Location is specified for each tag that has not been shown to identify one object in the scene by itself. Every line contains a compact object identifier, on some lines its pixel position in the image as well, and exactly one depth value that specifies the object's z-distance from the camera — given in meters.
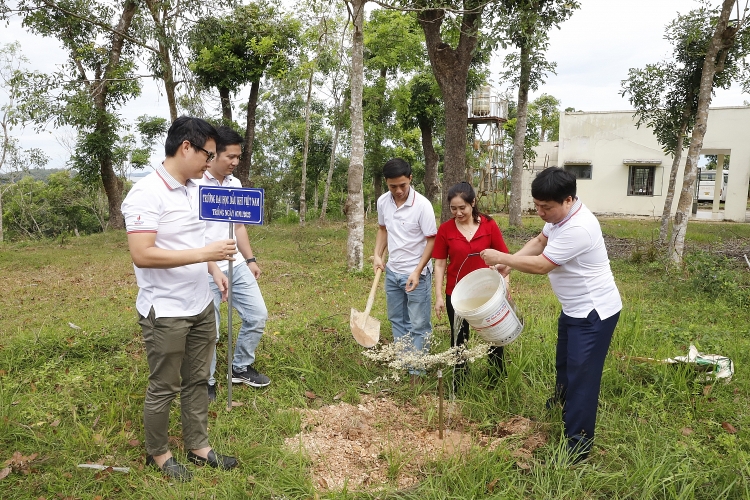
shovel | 3.98
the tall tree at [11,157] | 19.55
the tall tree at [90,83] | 12.30
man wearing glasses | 2.71
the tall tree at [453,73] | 9.20
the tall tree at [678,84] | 10.93
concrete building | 21.70
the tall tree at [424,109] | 18.23
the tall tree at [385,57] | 16.98
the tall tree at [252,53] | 14.02
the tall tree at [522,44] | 7.89
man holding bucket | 2.92
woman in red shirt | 3.70
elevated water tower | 19.94
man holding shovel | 3.92
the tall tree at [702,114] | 8.18
